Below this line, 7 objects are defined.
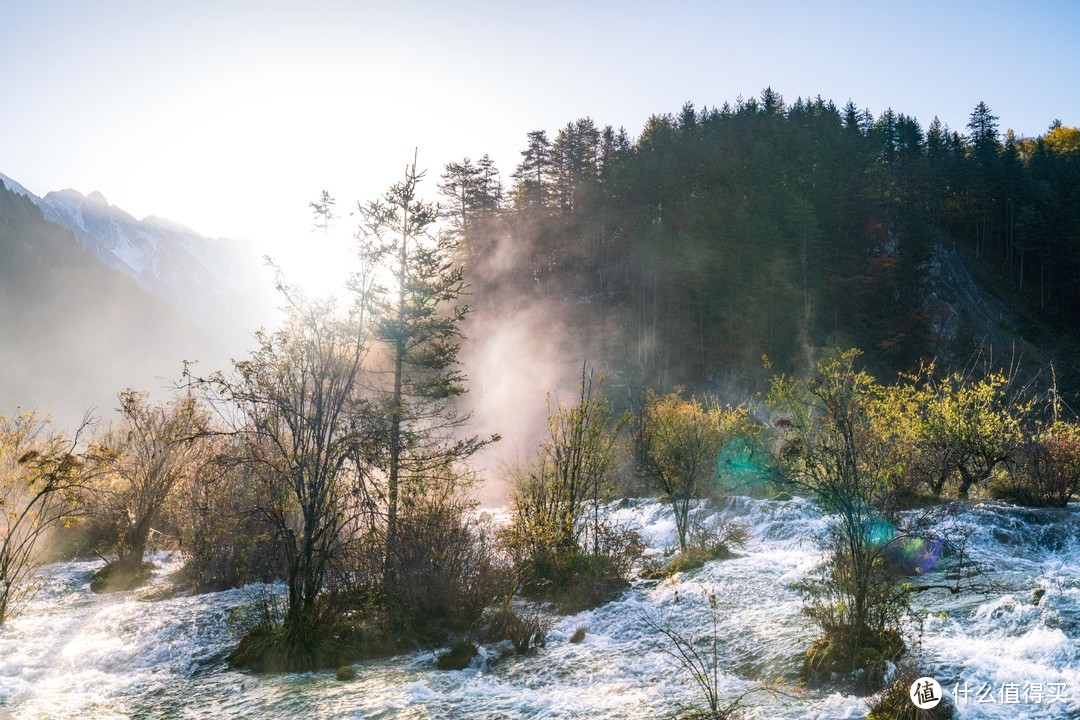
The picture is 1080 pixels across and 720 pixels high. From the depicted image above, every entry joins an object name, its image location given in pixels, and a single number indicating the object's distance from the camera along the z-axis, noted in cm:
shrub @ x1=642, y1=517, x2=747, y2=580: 1611
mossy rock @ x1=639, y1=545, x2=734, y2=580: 1595
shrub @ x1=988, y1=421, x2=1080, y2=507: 1809
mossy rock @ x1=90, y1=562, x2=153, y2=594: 1806
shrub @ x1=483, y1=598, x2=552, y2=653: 1181
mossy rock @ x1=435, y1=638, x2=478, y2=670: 1102
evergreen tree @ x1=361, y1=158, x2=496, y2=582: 2302
